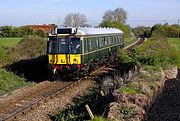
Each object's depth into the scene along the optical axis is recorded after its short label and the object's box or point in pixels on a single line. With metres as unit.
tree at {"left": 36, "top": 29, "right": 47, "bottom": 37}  71.60
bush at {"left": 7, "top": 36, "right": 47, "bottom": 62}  36.06
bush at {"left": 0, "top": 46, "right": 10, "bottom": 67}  29.41
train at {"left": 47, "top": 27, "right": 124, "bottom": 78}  23.03
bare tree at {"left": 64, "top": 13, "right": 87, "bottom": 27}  102.29
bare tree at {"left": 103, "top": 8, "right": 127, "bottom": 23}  142.12
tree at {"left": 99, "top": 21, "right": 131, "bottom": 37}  88.09
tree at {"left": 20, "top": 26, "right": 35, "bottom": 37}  76.29
